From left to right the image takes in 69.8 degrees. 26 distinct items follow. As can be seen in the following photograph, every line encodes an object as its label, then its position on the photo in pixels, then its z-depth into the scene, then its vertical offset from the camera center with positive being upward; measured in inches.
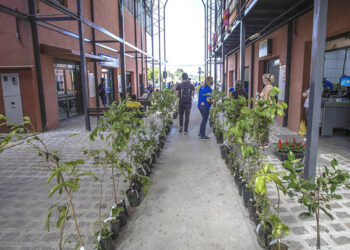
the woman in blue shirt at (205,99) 272.4 -15.0
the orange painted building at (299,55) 219.5 +41.7
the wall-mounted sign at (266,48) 372.5 +56.2
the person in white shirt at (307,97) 257.3 -13.7
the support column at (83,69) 315.6 +22.6
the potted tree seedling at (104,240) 92.2 -56.4
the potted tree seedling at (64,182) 61.9 -24.5
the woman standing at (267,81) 223.0 +3.1
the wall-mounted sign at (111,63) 546.1 +54.8
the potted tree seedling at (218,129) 260.5 -45.9
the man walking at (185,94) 291.3 -9.8
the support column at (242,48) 304.2 +44.7
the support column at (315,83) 129.9 +0.5
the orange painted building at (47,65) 299.7 +31.0
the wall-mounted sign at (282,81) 323.9 +4.5
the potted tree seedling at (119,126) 108.3 -17.6
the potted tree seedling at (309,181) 65.7 -26.1
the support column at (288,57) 307.0 +33.3
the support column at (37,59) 296.6 +34.5
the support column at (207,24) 775.5 +190.2
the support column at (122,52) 432.5 +59.7
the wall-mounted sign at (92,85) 499.6 +3.3
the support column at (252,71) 487.8 +26.6
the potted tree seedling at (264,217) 68.9 -45.3
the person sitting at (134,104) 303.6 -21.6
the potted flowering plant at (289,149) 185.8 -48.2
